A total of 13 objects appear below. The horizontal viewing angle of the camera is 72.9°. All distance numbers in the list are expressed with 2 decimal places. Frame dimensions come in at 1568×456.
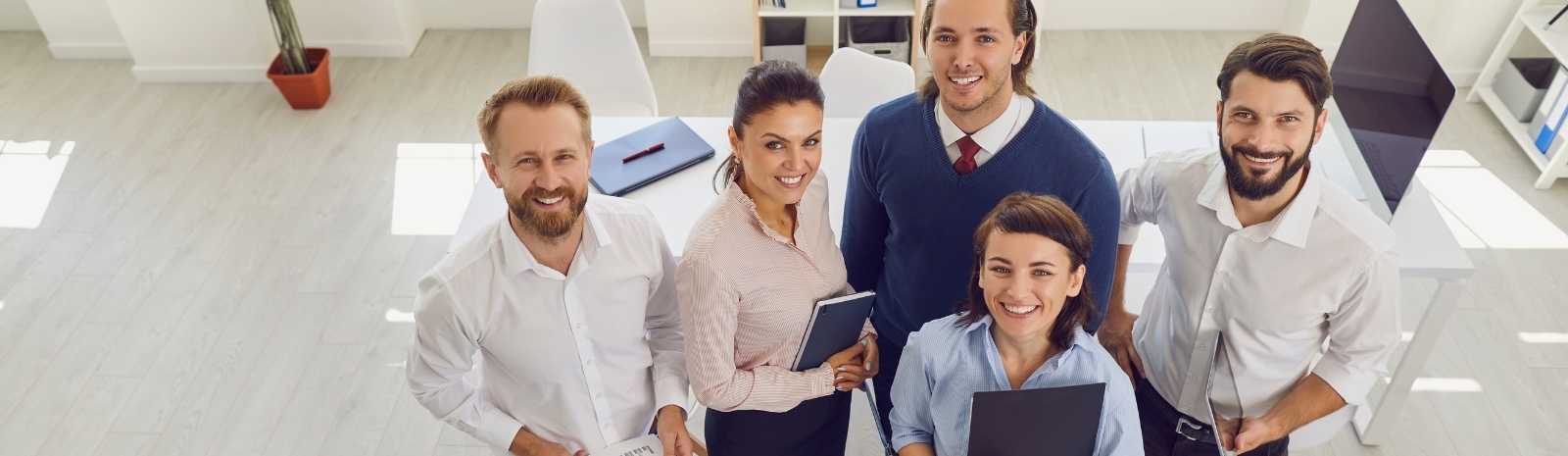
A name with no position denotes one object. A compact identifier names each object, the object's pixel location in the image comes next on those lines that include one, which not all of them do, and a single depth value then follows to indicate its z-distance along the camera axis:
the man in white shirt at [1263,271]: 1.93
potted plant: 4.88
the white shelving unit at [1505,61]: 4.26
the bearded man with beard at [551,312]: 1.98
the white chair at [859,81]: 3.52
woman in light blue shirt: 1.83
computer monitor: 2.75
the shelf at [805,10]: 5.01
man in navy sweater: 2.04
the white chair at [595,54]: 3.88
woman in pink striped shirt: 1.95
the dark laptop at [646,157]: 3.17
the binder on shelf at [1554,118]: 4.23
